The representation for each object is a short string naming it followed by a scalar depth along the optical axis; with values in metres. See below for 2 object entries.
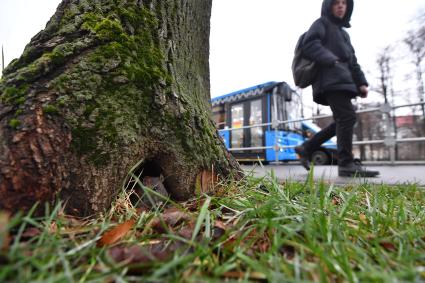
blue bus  8.49
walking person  2.86
